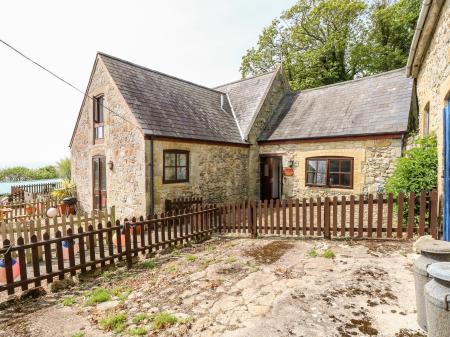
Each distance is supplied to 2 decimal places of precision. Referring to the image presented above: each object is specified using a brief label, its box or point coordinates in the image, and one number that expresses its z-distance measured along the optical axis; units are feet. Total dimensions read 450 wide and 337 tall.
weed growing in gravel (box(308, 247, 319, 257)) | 19.70
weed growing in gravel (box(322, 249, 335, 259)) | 19.13
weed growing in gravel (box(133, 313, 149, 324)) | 12.18
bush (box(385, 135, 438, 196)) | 22.21
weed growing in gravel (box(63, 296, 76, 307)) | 14.56
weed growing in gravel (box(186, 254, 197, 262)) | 20.49
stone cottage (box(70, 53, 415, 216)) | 34.60
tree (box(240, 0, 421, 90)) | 77.97
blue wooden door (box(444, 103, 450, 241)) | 16.57
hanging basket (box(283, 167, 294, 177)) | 43.78
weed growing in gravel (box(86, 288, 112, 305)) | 14.53
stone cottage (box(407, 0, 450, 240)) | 17.51
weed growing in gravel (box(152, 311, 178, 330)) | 11.53
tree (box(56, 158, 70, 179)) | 64.69
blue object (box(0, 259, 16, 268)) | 17.62
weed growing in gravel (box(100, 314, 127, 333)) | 11.70
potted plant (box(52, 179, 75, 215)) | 46.52
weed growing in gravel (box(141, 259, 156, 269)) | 19.84
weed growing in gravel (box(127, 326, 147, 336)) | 11.14
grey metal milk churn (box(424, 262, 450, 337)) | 7.84
